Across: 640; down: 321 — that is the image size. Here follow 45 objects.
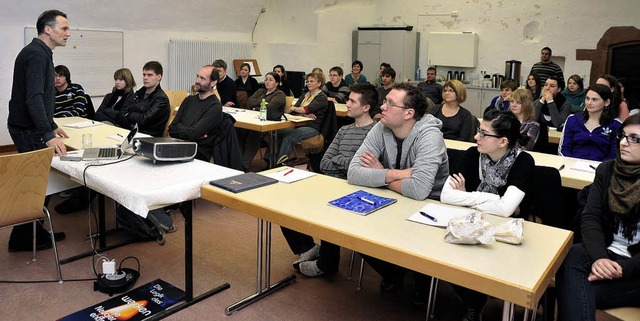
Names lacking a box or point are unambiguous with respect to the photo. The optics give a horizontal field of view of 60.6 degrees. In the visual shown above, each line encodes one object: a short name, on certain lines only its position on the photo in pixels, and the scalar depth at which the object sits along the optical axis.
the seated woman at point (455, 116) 4.81
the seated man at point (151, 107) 4.82
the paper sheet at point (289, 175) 2.92
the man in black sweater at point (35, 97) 3.41
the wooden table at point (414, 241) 1.79
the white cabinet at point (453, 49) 9.58
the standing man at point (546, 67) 8.70
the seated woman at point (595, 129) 4.03
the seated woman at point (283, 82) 8.64
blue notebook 2.43
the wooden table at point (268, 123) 5.35
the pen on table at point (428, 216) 2.30
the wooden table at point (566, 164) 3.23
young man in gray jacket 2.68
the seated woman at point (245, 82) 8.47
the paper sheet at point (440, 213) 2.28
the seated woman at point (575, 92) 6.97
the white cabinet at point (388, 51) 10.10
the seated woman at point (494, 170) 2.58
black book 2.70
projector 3.11
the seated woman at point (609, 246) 2.24
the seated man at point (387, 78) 7.98
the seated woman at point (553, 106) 5.41
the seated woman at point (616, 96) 4.11
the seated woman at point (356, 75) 9.66
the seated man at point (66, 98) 5.41
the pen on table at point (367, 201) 2.50
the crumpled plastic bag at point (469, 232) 2.03
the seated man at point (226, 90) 7.30
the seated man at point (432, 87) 8.76
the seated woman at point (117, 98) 5.36
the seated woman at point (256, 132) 6.12
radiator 8.64
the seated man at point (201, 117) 4.43
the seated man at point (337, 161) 3.27
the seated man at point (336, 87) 7.74
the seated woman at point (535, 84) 6.85
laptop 3.29
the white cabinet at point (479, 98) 9.29
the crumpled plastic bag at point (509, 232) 2.07
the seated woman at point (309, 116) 5.82
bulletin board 7.30
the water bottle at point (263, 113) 5.59
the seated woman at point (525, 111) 4.31
